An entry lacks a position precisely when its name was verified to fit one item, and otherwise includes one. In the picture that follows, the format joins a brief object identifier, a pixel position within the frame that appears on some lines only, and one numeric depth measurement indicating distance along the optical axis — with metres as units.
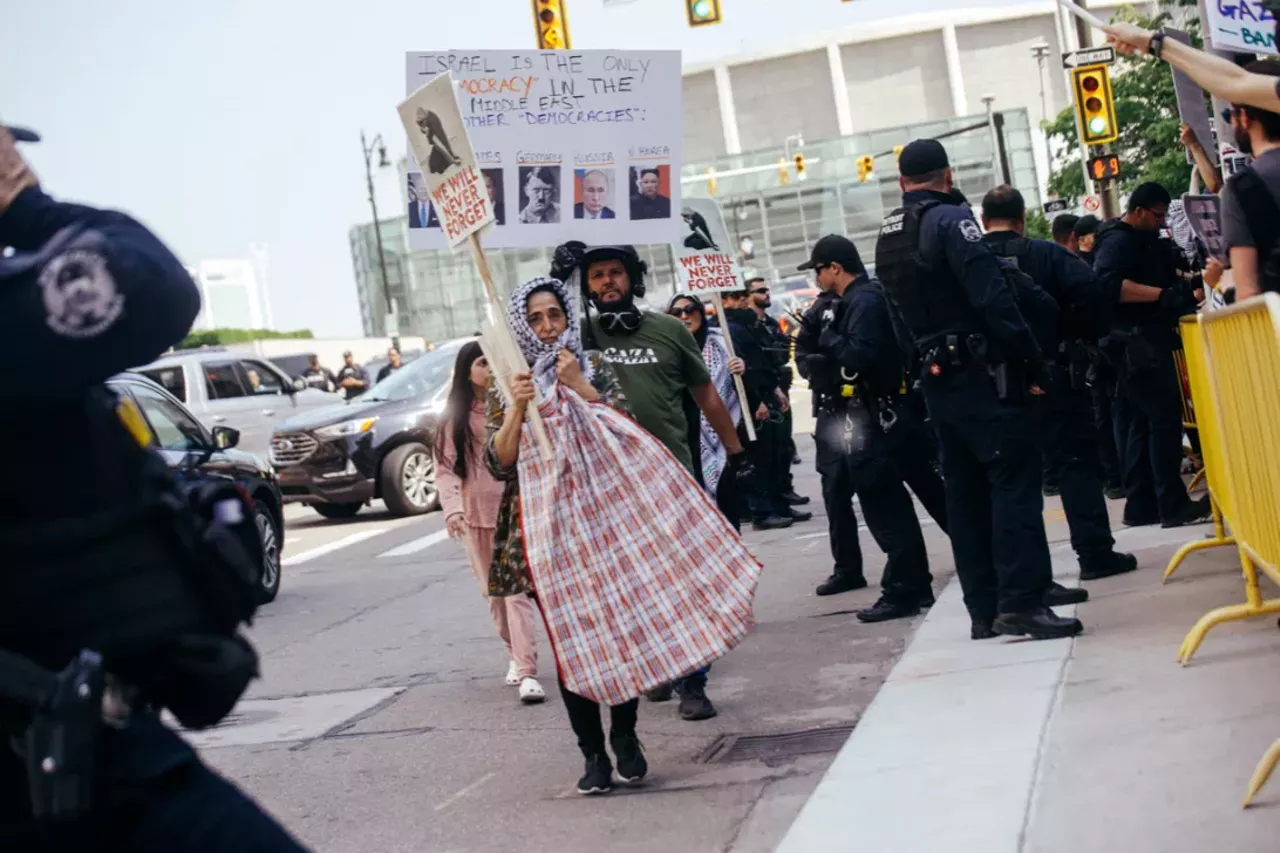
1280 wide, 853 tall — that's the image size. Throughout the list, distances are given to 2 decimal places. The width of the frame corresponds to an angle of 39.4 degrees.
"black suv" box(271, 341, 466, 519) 19.45
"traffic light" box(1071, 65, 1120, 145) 22.08
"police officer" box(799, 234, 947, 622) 9.14
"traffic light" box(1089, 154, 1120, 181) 24.48
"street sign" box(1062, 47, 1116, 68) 21.06
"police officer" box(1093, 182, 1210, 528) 10.15
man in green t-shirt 6.97
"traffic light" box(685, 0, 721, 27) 20.45
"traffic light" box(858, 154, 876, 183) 53.28
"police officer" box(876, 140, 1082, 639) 7.20
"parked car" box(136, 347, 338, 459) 22.78
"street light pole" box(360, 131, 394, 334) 53.91
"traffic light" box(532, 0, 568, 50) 19.56
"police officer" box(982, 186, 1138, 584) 8.51
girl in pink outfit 8.36
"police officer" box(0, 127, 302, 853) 2.19
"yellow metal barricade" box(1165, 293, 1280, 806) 4.86
